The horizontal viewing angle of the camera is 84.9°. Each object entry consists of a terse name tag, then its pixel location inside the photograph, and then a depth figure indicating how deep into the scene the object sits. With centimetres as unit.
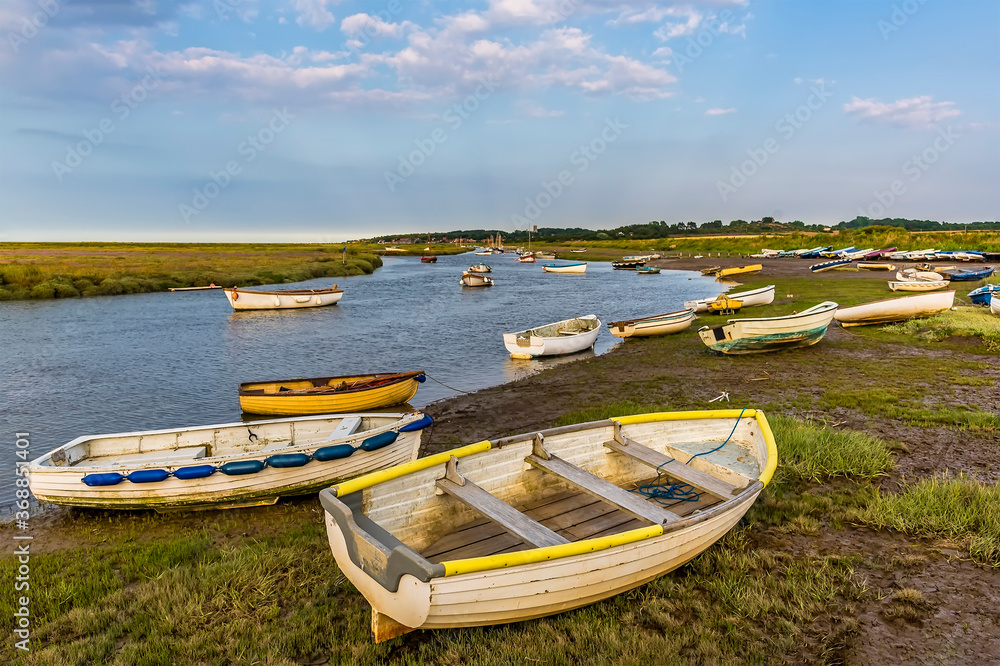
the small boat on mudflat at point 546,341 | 2136
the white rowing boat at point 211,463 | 828
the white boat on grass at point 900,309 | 2103
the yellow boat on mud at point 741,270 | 5188
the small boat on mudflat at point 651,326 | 2361
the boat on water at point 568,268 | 7662
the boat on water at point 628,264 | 8006
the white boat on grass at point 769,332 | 1766
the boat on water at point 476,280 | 5709
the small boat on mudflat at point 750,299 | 2709
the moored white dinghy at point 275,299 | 3872
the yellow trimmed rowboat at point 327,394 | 1363
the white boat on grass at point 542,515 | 443
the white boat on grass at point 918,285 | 2897
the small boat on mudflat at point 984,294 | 2506
